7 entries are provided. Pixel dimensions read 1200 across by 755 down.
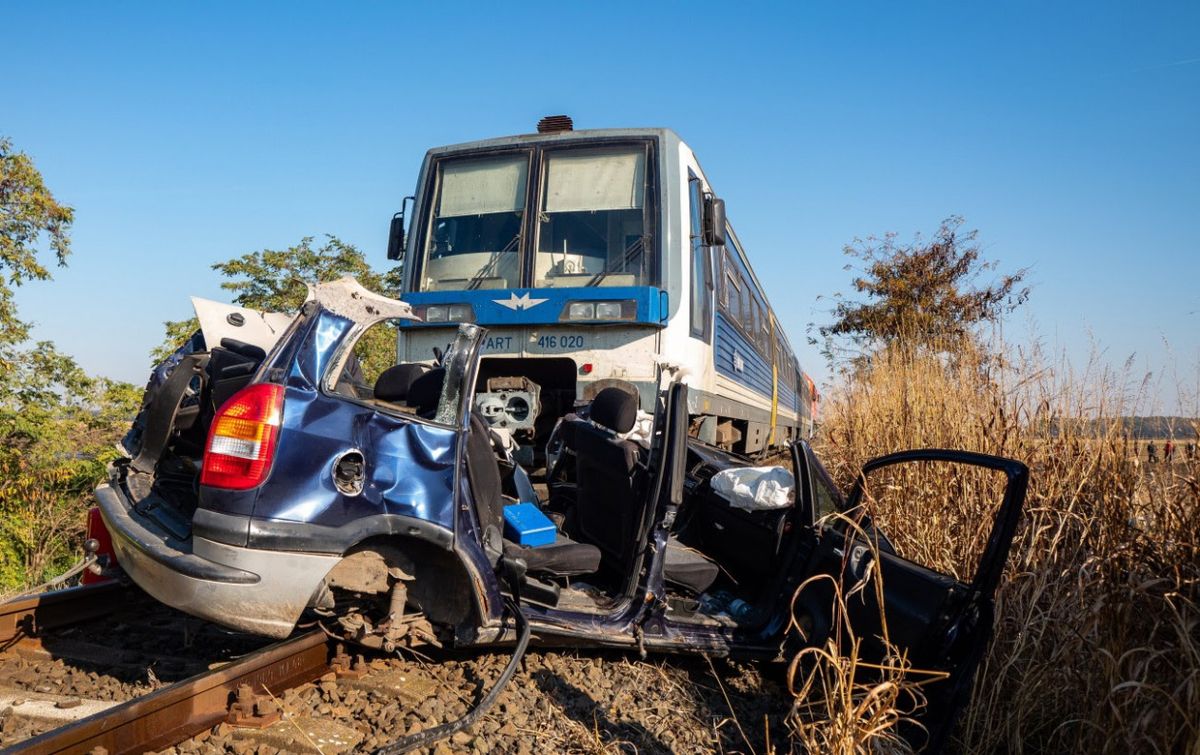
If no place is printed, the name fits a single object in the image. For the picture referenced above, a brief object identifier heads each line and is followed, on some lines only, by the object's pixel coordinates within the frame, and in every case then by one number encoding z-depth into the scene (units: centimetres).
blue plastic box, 386
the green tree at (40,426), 780
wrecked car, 287
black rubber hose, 276
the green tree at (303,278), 1467
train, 685
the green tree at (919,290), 1485
